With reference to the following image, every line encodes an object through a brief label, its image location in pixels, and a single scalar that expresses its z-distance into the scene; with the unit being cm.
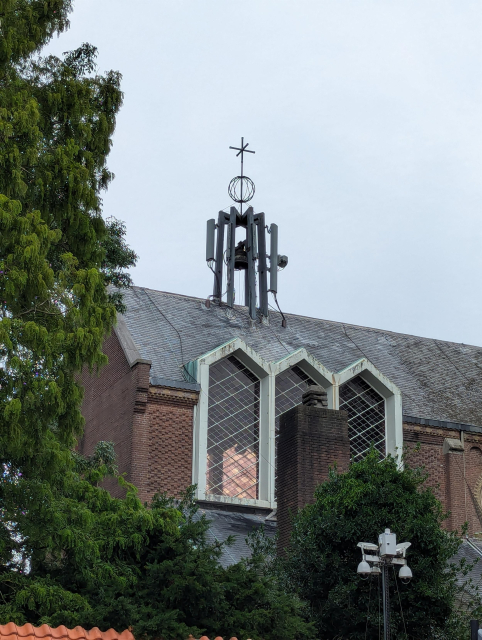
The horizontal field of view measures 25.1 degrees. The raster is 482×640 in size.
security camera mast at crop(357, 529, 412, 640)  1730
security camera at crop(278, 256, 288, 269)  3284
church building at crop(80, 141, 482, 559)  2650
